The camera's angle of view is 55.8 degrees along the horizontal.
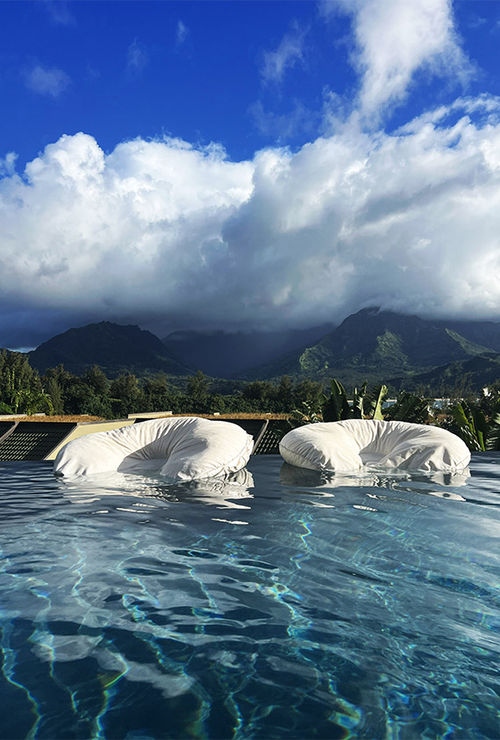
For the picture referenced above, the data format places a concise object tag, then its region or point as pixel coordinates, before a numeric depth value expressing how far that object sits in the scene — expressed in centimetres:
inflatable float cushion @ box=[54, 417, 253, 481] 508
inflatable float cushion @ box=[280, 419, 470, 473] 565
